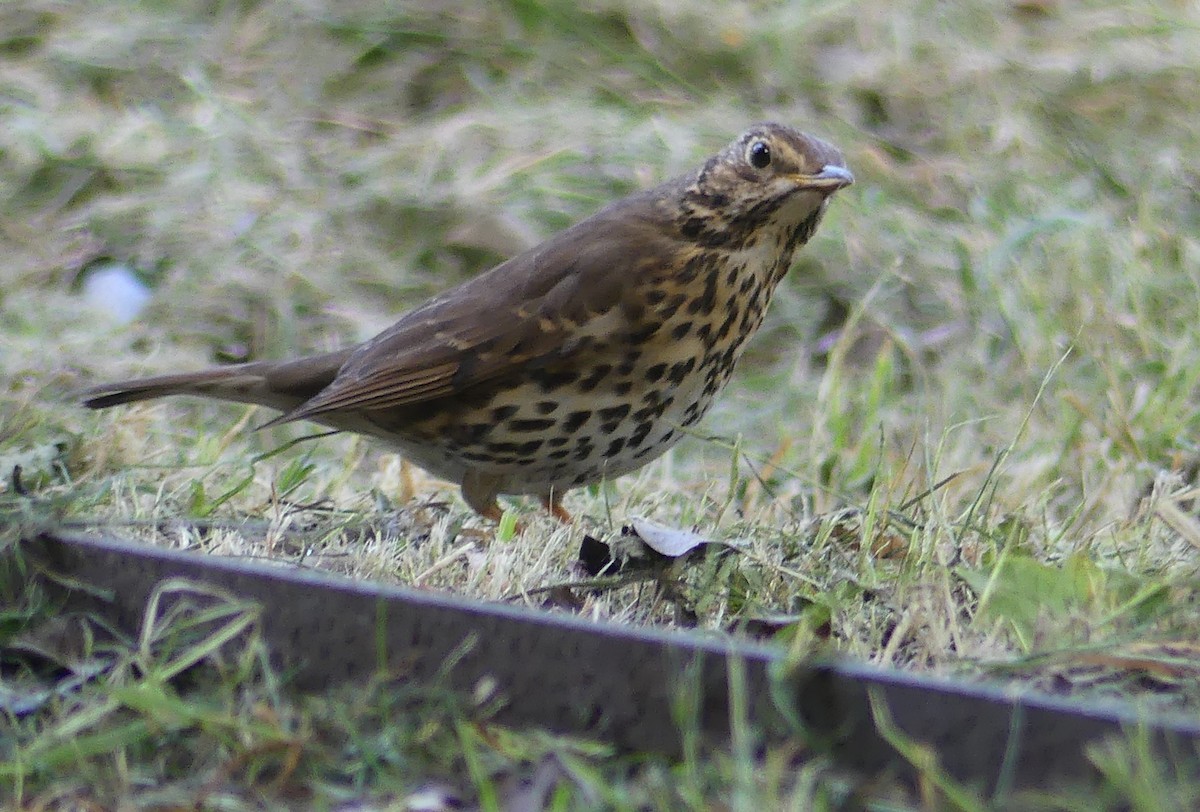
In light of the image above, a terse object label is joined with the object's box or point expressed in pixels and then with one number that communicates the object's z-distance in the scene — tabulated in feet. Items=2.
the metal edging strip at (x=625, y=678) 15.41
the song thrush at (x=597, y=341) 15.95
